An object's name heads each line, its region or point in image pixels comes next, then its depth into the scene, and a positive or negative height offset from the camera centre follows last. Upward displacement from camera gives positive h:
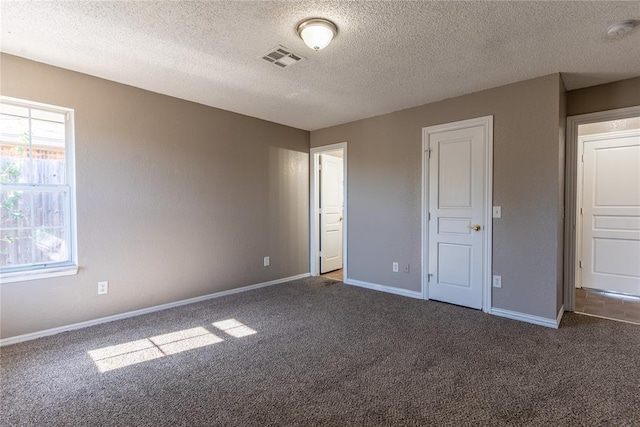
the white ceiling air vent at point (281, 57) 2.49 +1.25
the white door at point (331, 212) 5.20 -0.09
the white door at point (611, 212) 3.94 -0.06
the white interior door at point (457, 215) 3.44 -0.10
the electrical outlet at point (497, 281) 3.28 -0.79
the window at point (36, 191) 2.64 +0.13
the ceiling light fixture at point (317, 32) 2.08 +1.20
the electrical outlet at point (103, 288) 3.05 -0.80
